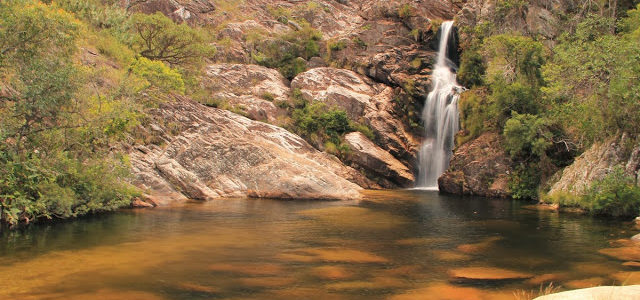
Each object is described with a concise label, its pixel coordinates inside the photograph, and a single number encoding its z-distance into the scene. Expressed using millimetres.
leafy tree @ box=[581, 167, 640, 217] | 20531
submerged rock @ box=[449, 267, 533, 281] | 11062
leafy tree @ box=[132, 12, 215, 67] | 39969
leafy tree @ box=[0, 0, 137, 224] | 16812
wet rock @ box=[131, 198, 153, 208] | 23859
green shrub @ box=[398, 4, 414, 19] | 53812
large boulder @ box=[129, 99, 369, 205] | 27547
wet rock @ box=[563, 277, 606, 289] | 10331
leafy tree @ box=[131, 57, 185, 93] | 33281
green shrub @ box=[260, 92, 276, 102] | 45625
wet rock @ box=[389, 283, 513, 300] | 9539
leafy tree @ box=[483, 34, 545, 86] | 32375
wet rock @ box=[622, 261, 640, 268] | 12092
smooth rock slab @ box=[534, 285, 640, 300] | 6863
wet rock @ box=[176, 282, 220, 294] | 9859
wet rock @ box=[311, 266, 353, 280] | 11149
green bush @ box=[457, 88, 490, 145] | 35588
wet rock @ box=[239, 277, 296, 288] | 10344
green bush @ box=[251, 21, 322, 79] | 52750
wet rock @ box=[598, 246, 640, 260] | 13068
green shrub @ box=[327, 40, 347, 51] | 53875
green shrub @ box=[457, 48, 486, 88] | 42469
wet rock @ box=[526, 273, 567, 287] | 10633
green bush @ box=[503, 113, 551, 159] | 30094
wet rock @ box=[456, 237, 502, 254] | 14281
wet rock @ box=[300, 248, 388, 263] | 12836
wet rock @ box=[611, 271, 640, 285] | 10558
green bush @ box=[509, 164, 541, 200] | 31234
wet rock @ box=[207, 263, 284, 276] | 11461
